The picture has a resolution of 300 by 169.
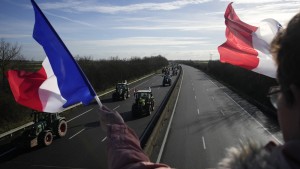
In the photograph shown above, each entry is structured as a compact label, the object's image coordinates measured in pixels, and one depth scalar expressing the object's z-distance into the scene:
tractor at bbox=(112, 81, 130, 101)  43.08
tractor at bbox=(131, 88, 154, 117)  30.30
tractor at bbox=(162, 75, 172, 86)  64.68
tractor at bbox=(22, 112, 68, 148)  20.12
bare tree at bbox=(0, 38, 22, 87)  38.29
